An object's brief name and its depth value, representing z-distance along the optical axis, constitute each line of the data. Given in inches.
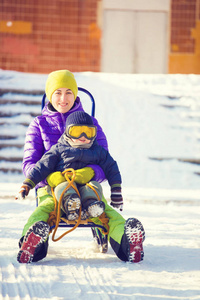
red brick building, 973.2
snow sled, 262.7
